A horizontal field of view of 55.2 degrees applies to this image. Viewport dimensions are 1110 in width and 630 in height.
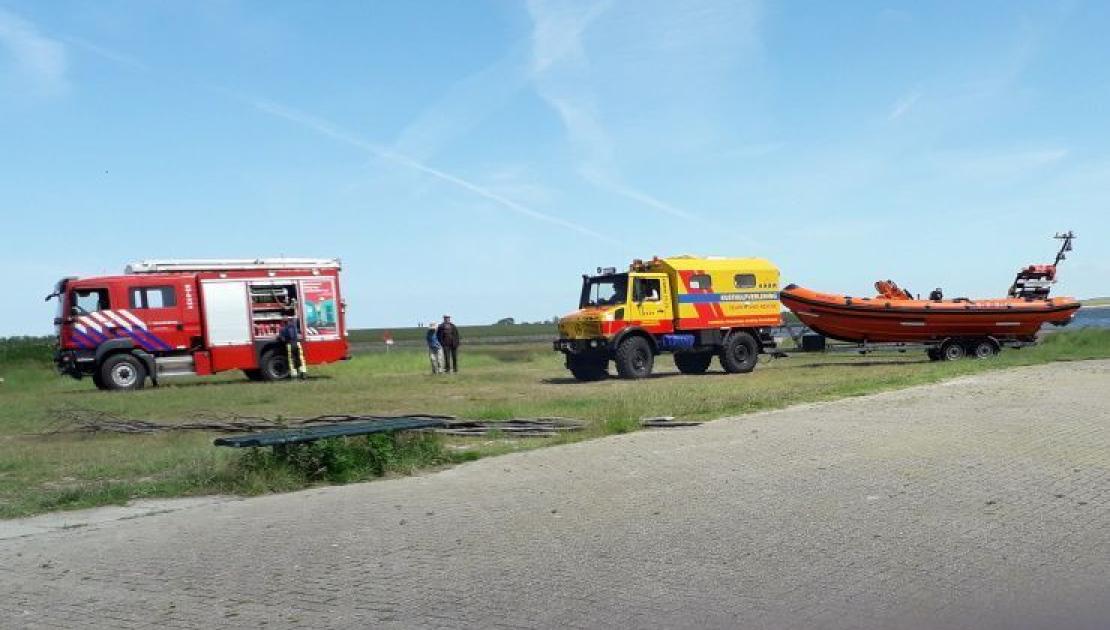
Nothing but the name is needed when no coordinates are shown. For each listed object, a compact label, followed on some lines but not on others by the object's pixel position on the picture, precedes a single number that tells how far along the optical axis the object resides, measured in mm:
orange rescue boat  28906
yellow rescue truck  25109
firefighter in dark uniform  28344
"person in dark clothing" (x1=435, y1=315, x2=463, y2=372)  30203
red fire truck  26422
